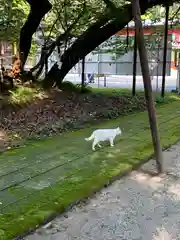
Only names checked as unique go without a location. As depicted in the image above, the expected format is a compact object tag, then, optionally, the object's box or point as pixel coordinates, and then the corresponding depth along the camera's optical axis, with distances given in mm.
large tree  9077
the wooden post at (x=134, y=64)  11424
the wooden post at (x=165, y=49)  11853
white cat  5375
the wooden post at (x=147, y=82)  4391
